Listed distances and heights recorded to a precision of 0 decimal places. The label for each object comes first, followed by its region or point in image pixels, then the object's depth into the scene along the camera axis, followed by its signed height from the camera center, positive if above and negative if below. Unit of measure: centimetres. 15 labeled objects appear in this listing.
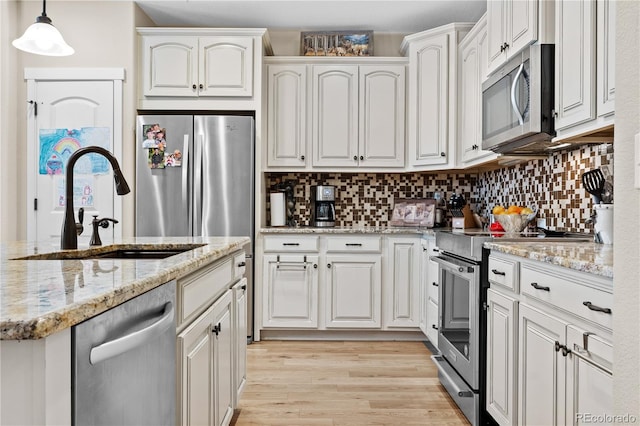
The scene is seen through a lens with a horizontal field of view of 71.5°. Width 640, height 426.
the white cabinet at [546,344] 126 -46
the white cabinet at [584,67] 169 +59
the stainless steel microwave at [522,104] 211 +55
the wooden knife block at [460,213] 348 -3
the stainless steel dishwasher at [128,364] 75 -32
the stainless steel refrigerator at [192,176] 345 +24
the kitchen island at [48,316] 61 -17
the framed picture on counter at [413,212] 397 -3
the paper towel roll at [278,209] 392 -1
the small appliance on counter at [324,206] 399 +2
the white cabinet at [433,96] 354 +93
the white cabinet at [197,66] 360 +115
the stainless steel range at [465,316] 212 -57
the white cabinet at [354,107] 383 +87
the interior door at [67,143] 347 +49
